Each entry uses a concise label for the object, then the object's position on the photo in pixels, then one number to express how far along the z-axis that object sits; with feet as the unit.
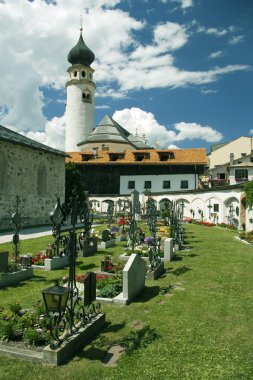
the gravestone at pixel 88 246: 52.03
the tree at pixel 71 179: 127.37
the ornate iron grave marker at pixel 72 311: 19.26
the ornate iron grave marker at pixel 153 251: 38.59
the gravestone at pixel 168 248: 46.88
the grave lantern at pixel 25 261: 40.26
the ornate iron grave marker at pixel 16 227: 38.39
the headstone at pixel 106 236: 60.77
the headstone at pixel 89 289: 23.33
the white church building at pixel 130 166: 118.73
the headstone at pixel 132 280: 29.27
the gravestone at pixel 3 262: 37.78
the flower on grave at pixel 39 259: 44.45
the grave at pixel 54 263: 42.75
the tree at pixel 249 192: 85.69
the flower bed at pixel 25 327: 20.70
